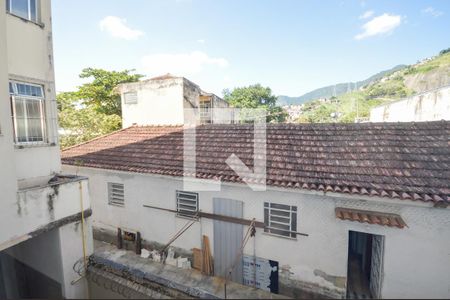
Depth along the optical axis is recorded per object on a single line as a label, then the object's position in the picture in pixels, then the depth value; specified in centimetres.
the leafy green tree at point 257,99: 3741
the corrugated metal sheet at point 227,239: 827
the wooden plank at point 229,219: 786
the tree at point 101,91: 2378
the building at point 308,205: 614
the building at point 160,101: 1536
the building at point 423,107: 1284
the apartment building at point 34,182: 595
